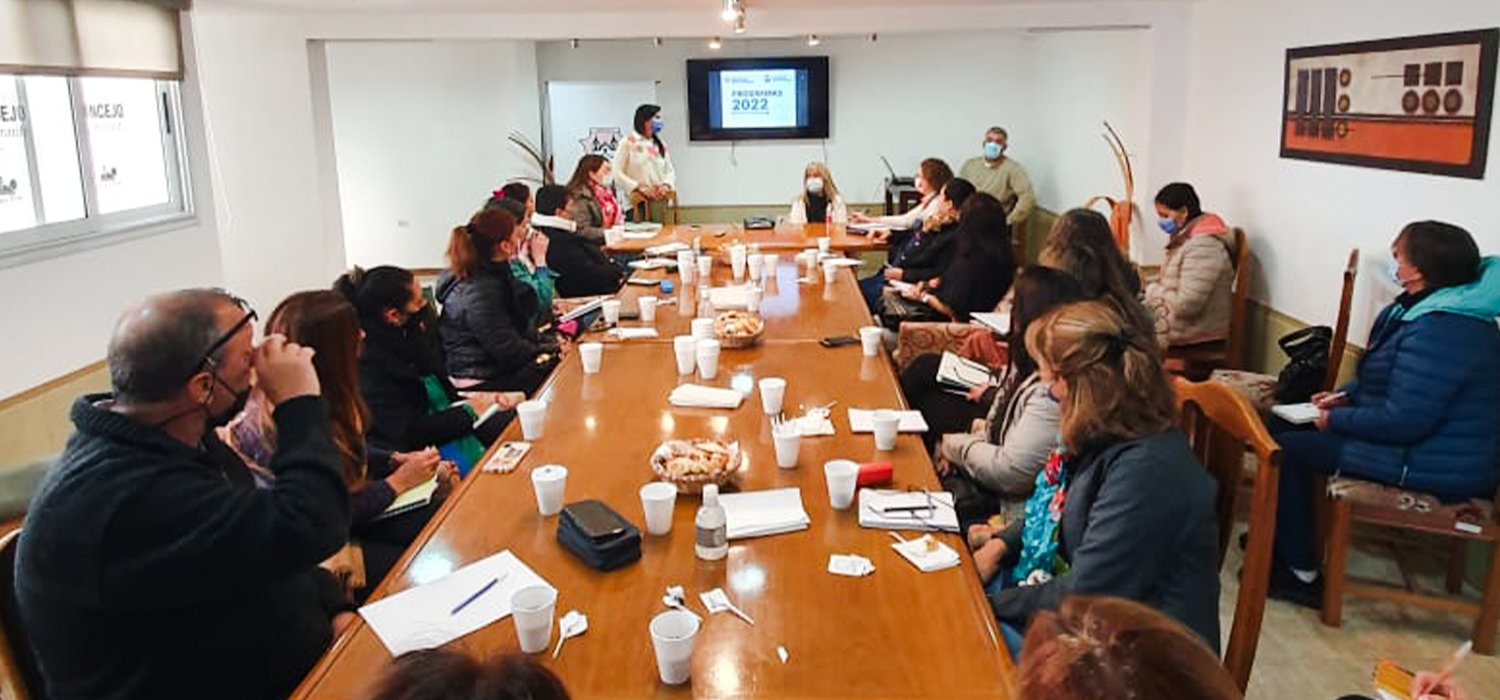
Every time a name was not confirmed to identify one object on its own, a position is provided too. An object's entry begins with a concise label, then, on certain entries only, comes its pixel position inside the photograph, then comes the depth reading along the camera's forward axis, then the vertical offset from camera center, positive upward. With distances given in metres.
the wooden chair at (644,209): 8.74 -0.33
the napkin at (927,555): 1.87 -0.72
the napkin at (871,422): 2.58 -0.66
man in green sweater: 8.48 -0.17
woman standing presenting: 7.74 +0.06
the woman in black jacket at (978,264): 4.68 -0.46
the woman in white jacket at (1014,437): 2.56 -0.71
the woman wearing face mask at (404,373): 3.01 -0.59
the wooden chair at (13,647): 1.69 -0.77
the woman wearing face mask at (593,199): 6.09 -0.17
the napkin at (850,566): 1.84 -0.73
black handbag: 3.77 -0.78
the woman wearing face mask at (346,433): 2.31 -0.59
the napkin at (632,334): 3.79 -0.61
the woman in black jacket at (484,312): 3.93 -0.53
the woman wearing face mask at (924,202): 6.22 -0.21
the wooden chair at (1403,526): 2.86 -1.06
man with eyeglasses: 1.51 -0.54
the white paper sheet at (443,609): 1.66 -0.73
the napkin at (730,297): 4.36 -0.56
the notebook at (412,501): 2.59 -0.83
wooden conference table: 1.52 -0.73
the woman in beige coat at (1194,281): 4.61 -0.55
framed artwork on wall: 3.32 +0.20
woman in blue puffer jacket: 2.82 -0.65
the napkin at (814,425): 2.58 -0.66
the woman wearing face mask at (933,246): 5.38 -0.43
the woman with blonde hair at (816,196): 7.47 -0.21
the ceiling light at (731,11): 4.50 +0.71
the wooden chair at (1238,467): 1.89 -0.64
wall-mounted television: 9.37 +0.65
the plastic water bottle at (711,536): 1.87 -0.67
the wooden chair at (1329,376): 3.70 -0.82
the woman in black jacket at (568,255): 5.68 -0.46
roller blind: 3.77 +0.60
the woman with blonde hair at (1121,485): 1.80 -0.58
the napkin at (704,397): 2.85 -0.64
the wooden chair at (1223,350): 4.69 -0.88
